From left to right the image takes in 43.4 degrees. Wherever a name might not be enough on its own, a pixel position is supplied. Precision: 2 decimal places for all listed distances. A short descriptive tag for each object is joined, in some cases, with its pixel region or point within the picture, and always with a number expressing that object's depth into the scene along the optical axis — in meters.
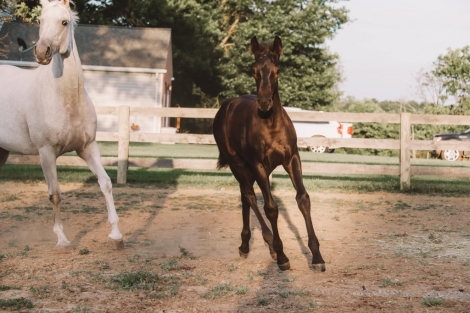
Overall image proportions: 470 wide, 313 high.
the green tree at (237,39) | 38.31
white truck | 31.12
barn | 28.22
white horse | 5.61
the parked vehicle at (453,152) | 26.12
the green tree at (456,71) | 36.34
